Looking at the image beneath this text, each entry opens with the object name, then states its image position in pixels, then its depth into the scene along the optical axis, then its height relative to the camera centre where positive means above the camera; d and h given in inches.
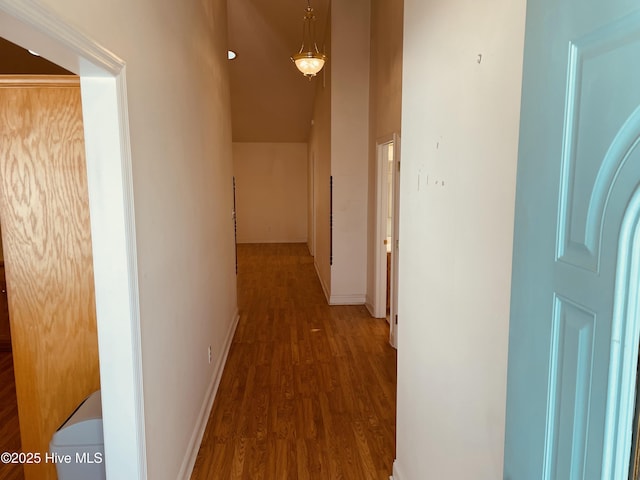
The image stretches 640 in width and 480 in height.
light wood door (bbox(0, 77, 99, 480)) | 76.7 -11.4
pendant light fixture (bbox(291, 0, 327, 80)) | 172.1 +50.9
